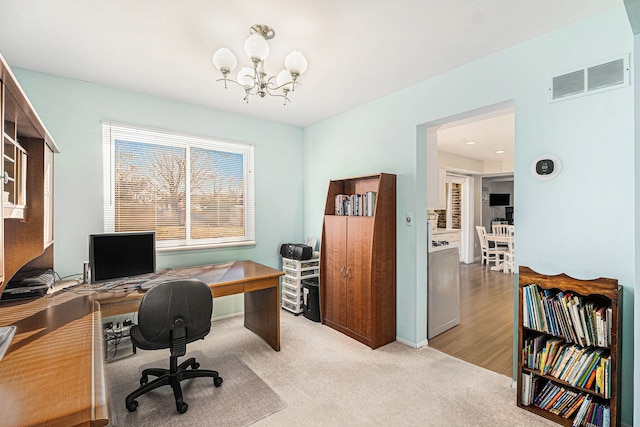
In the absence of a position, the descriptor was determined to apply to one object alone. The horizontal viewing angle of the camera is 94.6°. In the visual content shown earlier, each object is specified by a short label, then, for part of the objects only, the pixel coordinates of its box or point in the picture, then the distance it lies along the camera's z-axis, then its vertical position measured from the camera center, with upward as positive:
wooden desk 0.94 -0.63
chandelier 1.86 +1.01
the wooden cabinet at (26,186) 1.52 +0.17
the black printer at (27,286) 2.07 -0.53
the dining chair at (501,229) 7.01 -0.40
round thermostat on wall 2.09 +0.34
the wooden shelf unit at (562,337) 1.69 -0.67
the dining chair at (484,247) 6.92 -0.81
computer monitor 2.48 -0.37
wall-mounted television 8.41 +0.41
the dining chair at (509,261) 6.24 -1.03
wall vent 1.83 +0.88
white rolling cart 3.80 -0.83
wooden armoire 2.96 -0.60
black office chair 1.98 -0.75
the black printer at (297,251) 3.76 -0.49
